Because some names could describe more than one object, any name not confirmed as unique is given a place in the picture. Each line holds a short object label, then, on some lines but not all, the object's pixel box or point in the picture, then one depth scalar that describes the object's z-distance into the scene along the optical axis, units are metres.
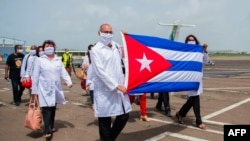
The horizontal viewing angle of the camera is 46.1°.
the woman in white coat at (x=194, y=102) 6.25
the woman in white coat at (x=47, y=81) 5.67
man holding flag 4.34
